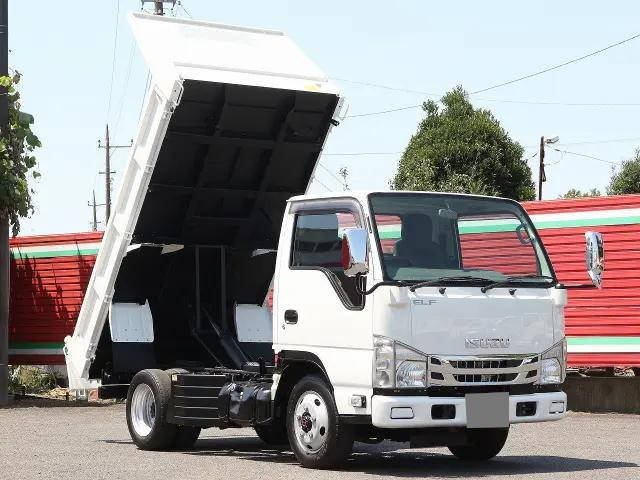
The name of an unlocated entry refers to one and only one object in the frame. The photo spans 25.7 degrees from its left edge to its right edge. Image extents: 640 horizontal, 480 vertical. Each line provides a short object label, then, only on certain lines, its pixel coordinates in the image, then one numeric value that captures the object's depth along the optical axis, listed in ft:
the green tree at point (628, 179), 218.59
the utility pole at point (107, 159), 233.58
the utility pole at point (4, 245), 72.43
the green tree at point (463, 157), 197.36
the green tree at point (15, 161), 72.74
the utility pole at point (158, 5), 134.92
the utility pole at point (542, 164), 198.18
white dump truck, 36.63
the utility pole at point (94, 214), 286.66
